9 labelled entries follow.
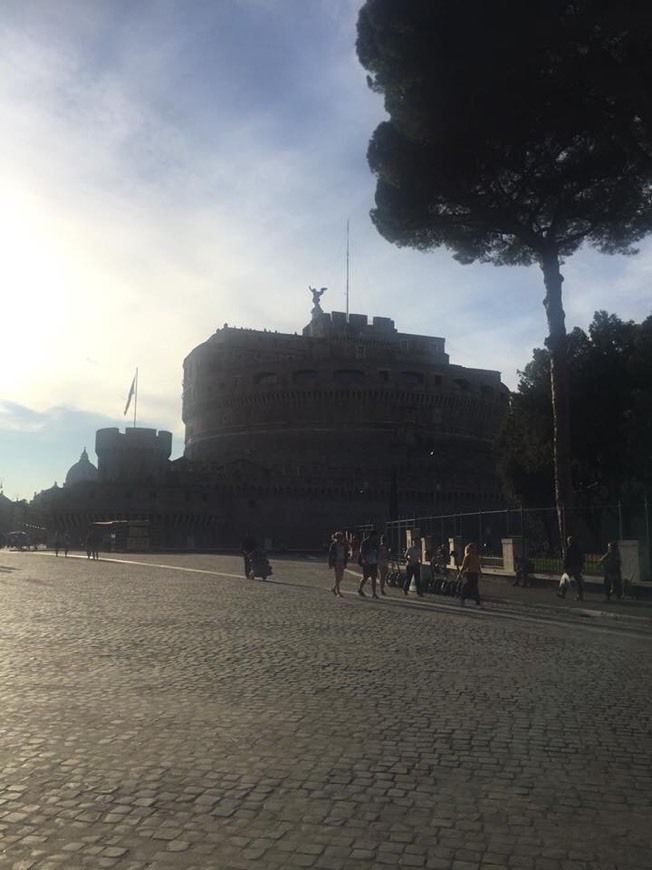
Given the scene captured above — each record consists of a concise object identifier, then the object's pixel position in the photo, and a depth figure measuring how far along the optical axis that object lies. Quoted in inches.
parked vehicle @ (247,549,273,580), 767.7
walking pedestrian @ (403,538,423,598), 645.3
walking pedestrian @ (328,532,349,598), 616.4
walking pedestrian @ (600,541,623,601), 558.3
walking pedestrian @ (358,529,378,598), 615.5
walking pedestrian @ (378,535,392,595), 647.8
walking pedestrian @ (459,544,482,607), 547.5
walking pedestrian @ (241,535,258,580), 775.1
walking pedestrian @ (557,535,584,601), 582.2
